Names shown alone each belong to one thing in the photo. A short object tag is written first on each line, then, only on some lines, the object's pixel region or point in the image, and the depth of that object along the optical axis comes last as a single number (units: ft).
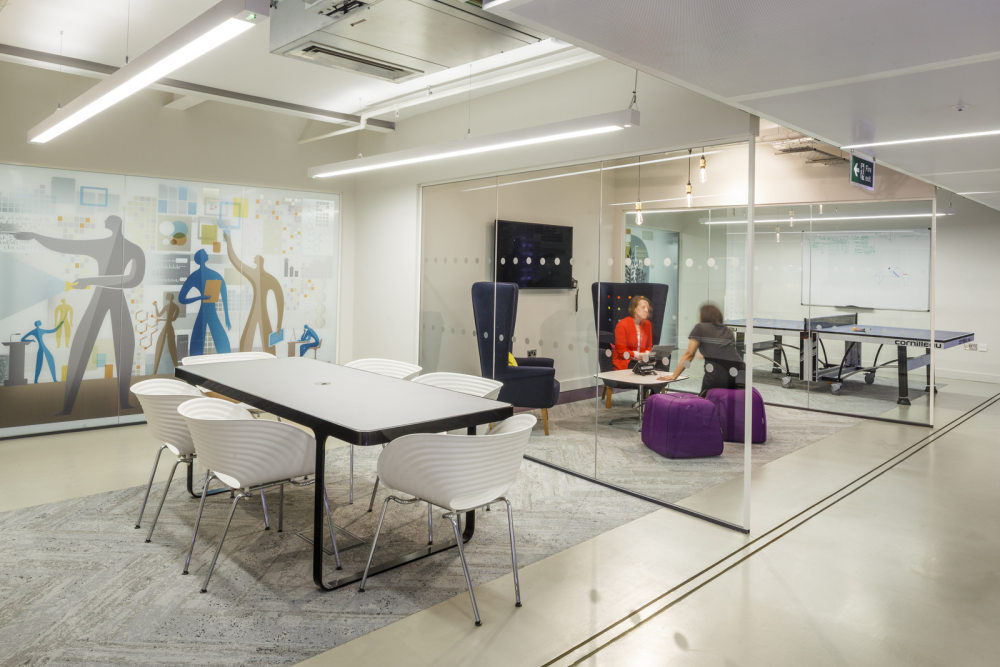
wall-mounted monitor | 17.40
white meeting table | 10.18
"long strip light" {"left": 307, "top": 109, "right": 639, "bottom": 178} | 12.49
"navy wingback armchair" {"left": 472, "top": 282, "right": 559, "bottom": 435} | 18.37
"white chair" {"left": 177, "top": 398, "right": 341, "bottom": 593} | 10.36
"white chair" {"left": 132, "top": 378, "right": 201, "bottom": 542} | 12.25
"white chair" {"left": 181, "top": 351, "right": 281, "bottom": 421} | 16.50
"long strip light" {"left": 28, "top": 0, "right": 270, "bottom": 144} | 7.64
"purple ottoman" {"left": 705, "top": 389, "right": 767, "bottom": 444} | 15.16
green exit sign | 17.25
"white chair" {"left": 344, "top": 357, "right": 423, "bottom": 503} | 16.76
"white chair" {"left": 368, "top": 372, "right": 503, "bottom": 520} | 13.89
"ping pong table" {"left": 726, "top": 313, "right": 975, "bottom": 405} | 25.17
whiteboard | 24.21
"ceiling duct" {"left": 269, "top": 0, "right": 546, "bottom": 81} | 9.75
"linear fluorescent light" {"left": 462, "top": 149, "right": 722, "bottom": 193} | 15.18
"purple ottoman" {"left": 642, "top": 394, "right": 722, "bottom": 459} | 16.12
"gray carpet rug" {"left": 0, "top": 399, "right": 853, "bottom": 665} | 8.94
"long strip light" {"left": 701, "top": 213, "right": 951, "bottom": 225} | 23.88
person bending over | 14.37
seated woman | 15.65
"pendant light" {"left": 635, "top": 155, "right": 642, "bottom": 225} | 15.38
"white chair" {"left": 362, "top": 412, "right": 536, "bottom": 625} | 9.57
